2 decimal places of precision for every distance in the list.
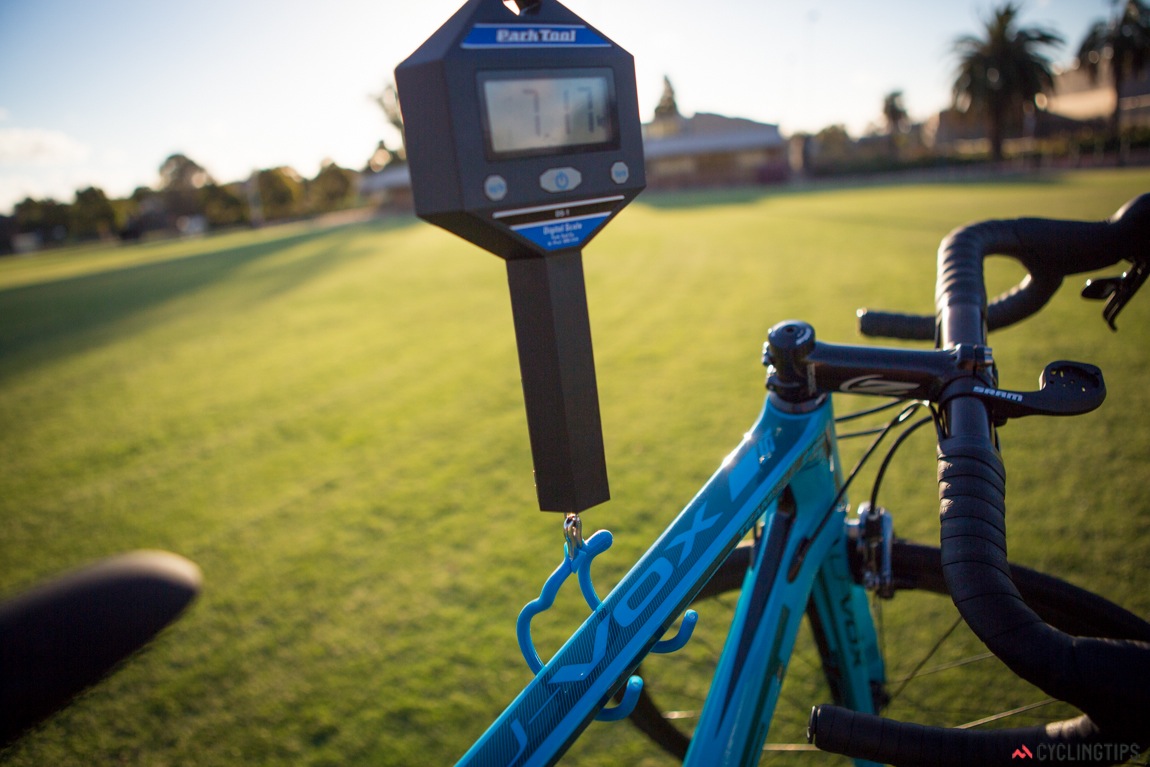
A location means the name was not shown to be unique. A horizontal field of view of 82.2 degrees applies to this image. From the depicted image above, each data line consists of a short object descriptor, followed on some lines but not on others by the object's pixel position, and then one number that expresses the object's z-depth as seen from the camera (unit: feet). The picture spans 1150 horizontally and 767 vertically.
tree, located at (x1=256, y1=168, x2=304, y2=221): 168.25
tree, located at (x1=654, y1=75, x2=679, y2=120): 96.54
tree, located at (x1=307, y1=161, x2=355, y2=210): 186.29
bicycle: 1.75
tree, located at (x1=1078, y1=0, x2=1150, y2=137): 89.66
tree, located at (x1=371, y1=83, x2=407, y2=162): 149.38
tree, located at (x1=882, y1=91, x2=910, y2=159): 154.92
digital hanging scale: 2.10
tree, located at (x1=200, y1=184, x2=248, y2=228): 166.30
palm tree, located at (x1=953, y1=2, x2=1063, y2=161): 94.73
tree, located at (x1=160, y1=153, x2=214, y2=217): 175.01
